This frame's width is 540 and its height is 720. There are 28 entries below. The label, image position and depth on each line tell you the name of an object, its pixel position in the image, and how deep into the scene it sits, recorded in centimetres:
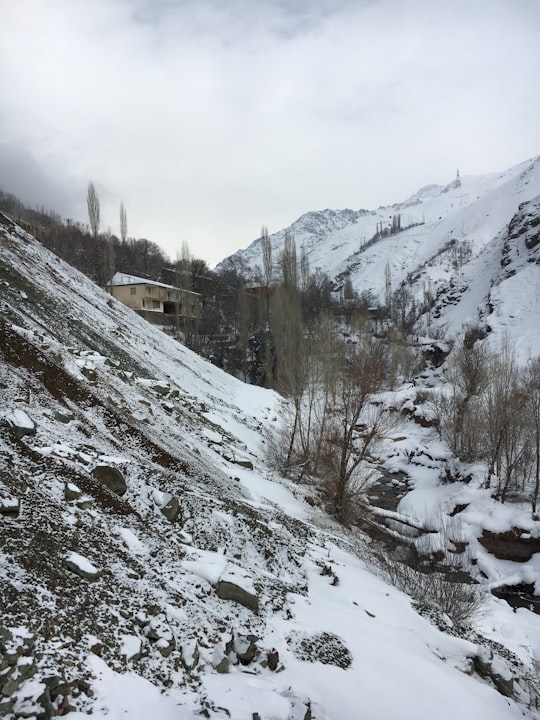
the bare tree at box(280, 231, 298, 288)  4339
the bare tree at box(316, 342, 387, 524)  1356
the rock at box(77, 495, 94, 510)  548
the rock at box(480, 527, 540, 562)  1380
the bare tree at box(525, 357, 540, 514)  1607
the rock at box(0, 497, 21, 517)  452
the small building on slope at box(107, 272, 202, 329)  4405
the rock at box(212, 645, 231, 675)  422
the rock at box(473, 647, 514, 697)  566
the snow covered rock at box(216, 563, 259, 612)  537
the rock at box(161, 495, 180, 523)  659
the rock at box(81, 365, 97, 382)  1005
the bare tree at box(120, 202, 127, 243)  4686
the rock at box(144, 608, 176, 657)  411
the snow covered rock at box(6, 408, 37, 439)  599
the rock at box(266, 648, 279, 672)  445
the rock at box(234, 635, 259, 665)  446
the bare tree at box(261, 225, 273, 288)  5025
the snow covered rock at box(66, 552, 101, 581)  441
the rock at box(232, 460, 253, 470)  1354
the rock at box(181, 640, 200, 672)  409
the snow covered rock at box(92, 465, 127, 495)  630
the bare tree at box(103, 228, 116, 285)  4389
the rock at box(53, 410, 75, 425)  735
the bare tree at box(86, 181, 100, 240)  4056
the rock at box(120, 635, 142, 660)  385
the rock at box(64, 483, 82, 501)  545
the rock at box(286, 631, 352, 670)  487
